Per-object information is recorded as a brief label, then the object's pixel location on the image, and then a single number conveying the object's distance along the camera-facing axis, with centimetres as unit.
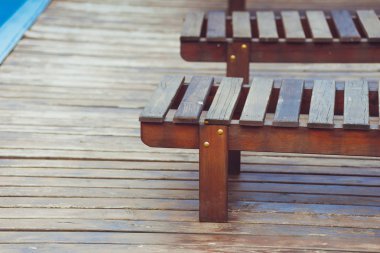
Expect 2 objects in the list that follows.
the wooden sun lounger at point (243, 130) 381
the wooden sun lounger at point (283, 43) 523
